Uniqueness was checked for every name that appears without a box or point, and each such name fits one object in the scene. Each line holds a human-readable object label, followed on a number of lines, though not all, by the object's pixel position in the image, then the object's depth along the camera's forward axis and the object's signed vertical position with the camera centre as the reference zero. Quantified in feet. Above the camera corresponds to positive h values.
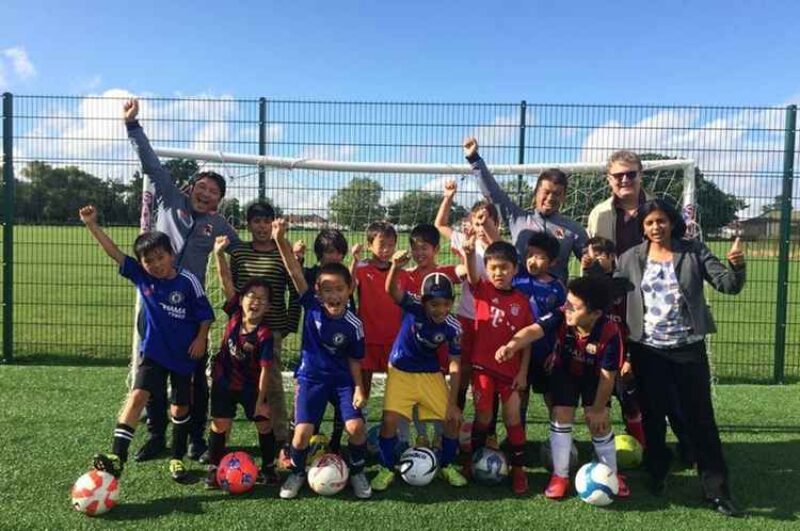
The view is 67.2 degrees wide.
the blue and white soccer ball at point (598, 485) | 11.79 -4.65
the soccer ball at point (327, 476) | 11.98 -4.65
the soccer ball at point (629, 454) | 13.93 -4.72
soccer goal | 17.46 +2.04
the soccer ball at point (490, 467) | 12.72 -4.67
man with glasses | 13.15 +1.01
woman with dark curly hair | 11.94 -1.49
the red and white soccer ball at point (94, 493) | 10.89 -4.65
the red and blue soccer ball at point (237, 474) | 12.00 -4.66
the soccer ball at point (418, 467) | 12.52 -4.64
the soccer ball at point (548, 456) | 13.42 -4.75
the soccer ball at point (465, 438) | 14.12 -4.49
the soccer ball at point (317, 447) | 13.19 -4.65
